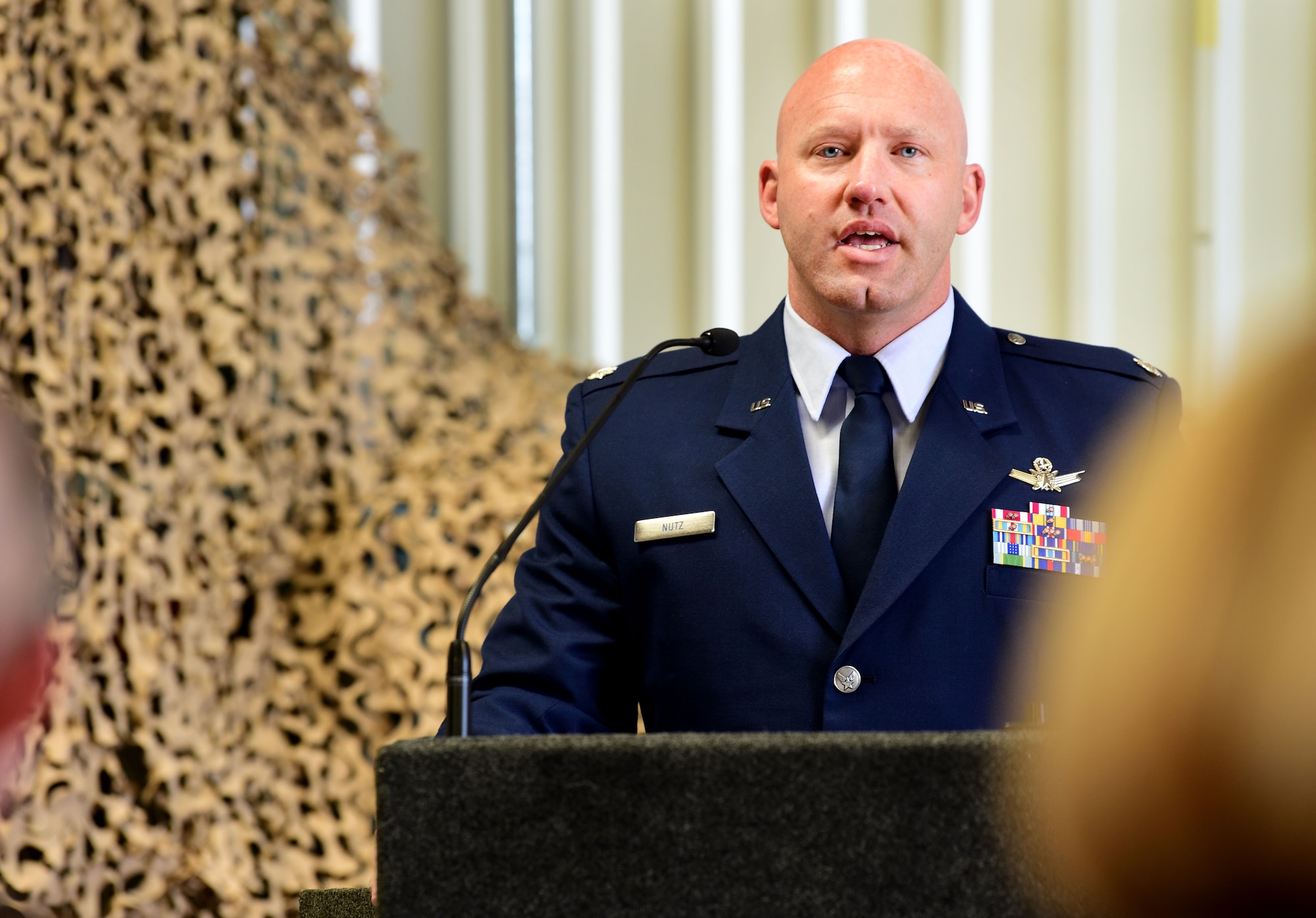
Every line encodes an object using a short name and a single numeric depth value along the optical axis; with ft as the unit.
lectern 12.63
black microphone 14.22
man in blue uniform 15.17
